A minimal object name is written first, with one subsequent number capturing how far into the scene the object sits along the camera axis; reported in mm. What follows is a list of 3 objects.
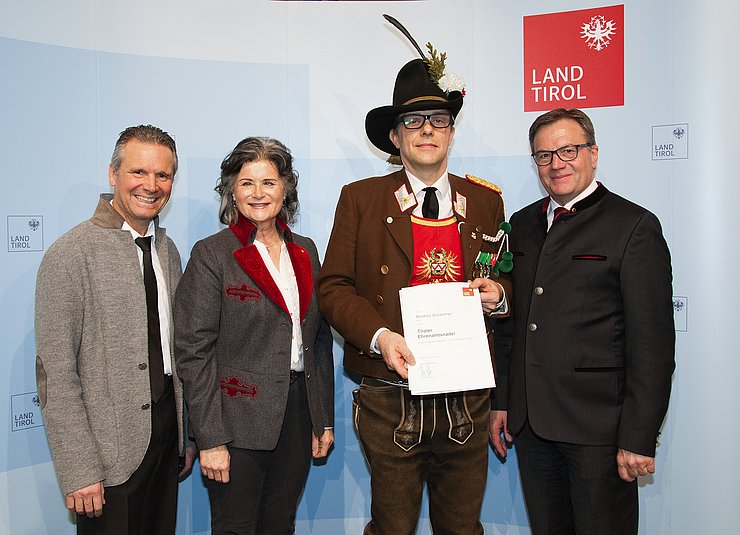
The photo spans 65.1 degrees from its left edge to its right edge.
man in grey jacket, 2031
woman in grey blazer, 2264
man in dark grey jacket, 2154
